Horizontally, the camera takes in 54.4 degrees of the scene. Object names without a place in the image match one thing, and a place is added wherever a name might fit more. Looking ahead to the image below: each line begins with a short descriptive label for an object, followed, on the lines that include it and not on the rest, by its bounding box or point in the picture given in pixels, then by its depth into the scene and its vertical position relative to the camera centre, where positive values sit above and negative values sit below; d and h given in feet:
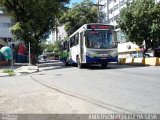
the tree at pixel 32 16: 53.56 +14.78
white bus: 36.45 +3.16
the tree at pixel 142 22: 62.14 +13.68
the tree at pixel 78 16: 102.84 +27.14
